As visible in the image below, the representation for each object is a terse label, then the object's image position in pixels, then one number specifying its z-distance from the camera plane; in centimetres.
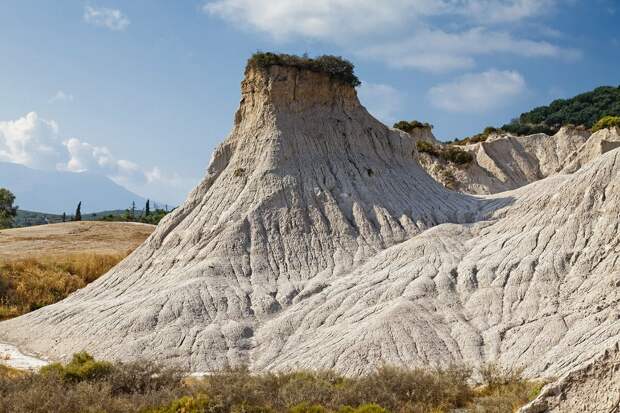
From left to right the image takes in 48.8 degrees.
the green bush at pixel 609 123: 5142
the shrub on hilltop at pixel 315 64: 3431
